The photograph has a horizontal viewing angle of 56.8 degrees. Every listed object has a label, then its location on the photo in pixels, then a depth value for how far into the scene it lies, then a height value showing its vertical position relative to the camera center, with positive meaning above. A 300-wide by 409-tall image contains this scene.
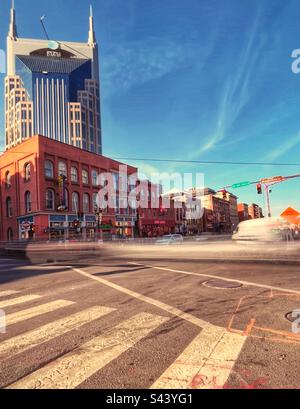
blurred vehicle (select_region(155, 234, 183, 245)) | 31.84 -2.74
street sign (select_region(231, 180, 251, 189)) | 27.99 +2.98
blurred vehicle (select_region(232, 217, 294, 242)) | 19.44 -1.25
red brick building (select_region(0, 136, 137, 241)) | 35.22 +4.33
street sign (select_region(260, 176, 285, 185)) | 25.57 +3.06
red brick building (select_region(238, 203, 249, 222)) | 155.99 +1.38
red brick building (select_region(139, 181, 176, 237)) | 57.28 +0.72
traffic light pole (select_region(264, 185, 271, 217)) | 29.59 +1.71
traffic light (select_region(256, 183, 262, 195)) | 28.58 +2.52
